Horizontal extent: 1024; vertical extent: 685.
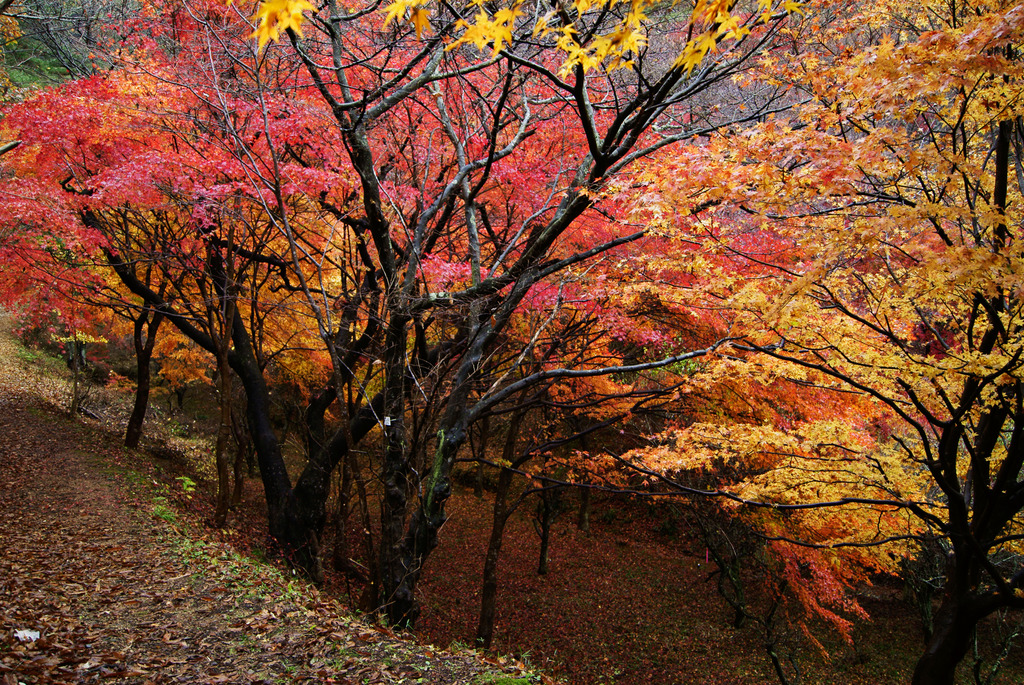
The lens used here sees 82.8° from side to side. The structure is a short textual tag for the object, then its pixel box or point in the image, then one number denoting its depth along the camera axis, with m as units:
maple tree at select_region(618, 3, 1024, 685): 3.91
